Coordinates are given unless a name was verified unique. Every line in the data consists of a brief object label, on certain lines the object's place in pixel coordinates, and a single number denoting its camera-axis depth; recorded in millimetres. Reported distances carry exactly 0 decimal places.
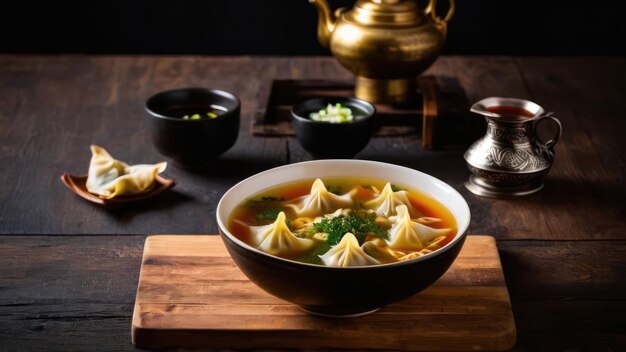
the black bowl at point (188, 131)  2164
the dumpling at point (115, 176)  2010
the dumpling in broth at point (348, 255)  1423
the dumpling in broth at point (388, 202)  1606
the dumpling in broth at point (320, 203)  1628
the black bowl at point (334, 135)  2191
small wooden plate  1998
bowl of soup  1338
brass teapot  2422
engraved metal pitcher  2066
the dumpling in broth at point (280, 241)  1481
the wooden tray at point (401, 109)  2387
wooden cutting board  1455
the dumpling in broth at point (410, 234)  1514
